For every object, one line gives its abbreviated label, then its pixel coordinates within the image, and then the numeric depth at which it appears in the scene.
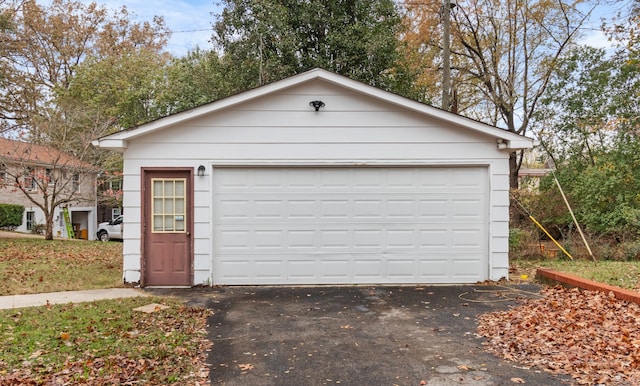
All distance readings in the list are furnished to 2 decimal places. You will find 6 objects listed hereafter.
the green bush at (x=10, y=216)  22.02
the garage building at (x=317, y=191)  7.91
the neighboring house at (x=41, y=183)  16.83
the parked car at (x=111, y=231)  24.72
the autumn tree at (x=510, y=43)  18.47
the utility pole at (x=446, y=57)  11.61
